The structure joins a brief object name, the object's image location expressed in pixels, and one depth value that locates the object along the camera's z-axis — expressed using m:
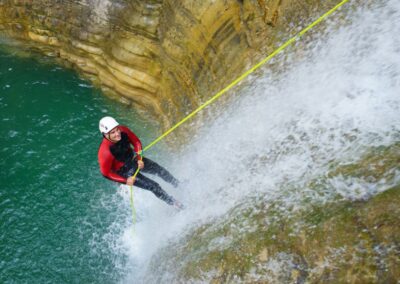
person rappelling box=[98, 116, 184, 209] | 6.69
